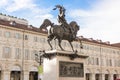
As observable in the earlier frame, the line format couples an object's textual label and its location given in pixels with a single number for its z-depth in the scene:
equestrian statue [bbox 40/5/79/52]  11.15
